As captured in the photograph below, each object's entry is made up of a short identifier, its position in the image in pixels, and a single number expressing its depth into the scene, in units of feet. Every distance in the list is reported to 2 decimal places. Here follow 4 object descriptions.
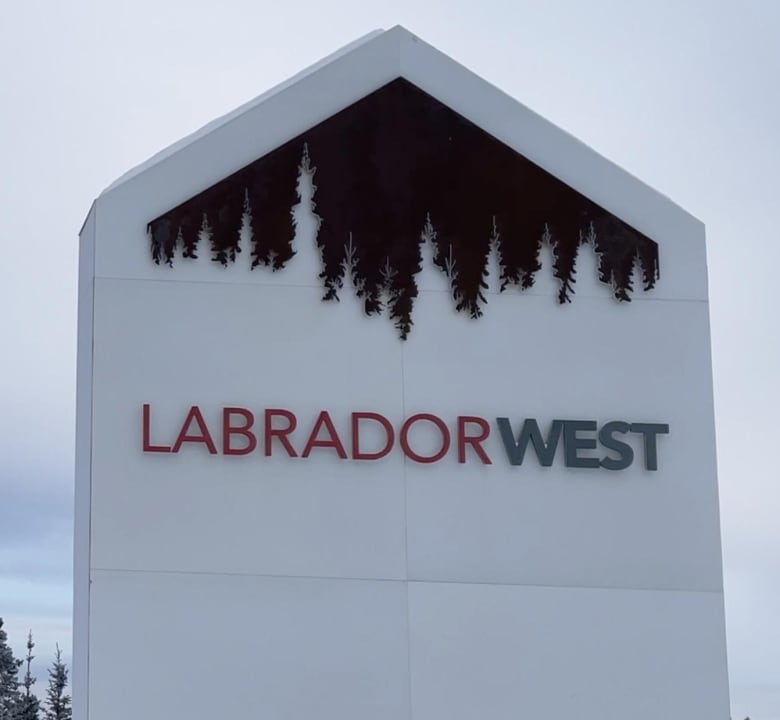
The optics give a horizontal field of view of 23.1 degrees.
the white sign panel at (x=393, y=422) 48.11
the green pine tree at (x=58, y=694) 149.59
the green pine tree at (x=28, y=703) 150.41
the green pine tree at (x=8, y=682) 148.15
